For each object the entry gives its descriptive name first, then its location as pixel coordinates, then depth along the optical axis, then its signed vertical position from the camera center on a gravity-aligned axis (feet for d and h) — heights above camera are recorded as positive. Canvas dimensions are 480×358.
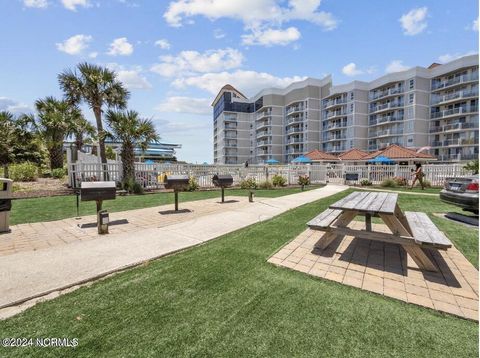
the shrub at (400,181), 53.78 -3.33
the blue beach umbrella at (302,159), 88.54 +2.55
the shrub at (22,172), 49.52 -0.67
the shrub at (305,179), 50.35 -2.77
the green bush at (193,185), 45.06 -3.18
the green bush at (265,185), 49.56 -3.63
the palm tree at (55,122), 57.52 +10.78
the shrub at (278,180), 52.87 -2.87
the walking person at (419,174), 47.83 -1.67
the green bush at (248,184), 49.21 -3.37
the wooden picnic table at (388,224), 11.02 -3.11
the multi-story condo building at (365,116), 139.33 +35.86
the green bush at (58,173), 58.08 -1.19
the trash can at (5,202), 16.66 -2.27
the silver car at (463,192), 20.83 -2.39
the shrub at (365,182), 56.59 -3.67
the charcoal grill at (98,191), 18.26 -1.72
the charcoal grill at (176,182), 23.93 -1.39
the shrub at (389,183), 53.16 -3.73
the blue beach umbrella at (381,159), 68.06 +1.92
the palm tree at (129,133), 42.57 +5.93
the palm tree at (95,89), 47.99 +15.49
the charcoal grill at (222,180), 28.66 -1.51
